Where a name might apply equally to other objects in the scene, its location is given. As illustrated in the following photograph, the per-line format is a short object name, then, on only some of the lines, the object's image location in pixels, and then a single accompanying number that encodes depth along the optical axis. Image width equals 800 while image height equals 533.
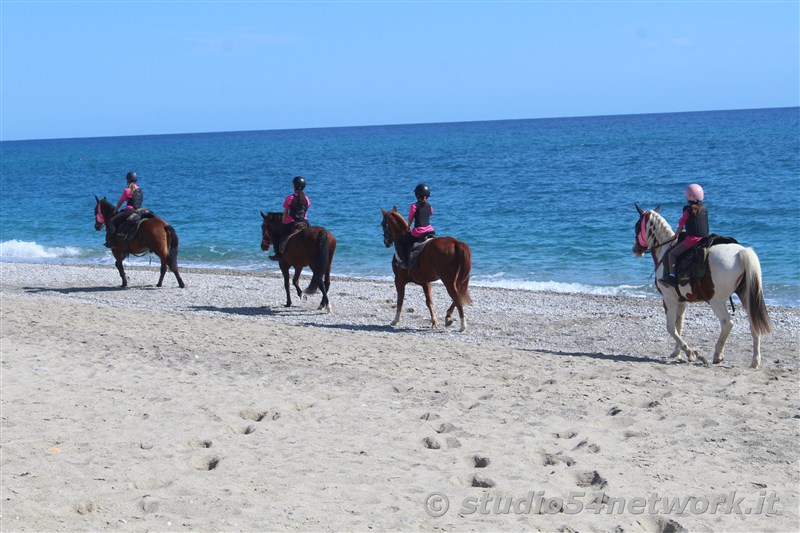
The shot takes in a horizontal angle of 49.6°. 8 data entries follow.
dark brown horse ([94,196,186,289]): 19.73
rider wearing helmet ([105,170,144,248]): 19.15
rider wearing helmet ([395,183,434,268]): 14.26
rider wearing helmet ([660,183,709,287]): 11.57
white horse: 11.19
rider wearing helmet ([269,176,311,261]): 16.47
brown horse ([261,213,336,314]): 16.23
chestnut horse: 14.07
